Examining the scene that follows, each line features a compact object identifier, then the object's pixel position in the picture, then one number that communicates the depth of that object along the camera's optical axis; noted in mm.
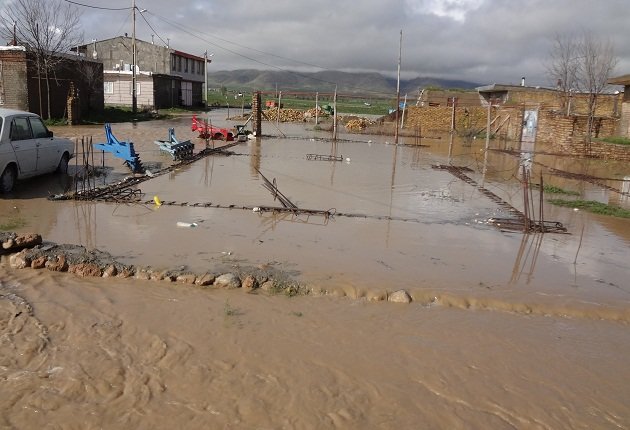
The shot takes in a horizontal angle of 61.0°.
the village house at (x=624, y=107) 25578
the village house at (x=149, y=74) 45281
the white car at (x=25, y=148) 9680
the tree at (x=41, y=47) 26312
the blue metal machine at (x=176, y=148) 15696
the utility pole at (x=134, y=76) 37469
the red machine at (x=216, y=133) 22688
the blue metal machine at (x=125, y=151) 12867
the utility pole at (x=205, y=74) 64225
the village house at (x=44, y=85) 25781
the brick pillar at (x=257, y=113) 25703
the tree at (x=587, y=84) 27106
